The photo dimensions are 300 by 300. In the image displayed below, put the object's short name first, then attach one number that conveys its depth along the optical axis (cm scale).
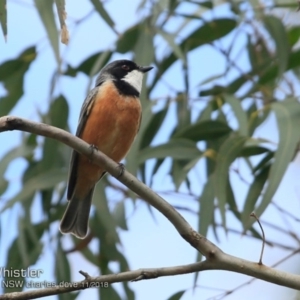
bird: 742
